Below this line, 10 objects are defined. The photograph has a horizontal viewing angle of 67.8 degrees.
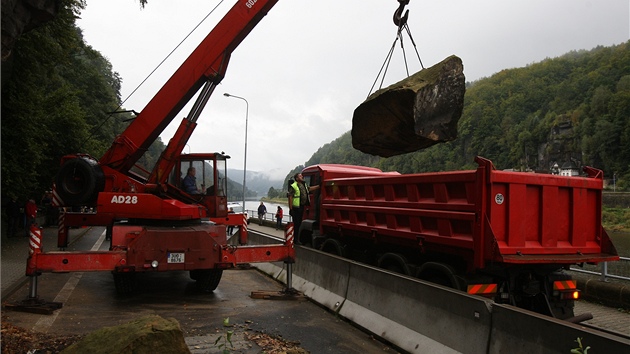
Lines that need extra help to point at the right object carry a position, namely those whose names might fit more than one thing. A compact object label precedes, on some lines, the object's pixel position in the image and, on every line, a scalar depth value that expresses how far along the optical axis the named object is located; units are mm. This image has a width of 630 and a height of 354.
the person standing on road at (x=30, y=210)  21016
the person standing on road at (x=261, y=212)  34706
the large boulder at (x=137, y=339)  4168
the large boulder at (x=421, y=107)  6867
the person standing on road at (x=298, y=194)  11633
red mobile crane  7840
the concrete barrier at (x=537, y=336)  3570
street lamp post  38294
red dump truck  6062
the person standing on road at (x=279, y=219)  28647
